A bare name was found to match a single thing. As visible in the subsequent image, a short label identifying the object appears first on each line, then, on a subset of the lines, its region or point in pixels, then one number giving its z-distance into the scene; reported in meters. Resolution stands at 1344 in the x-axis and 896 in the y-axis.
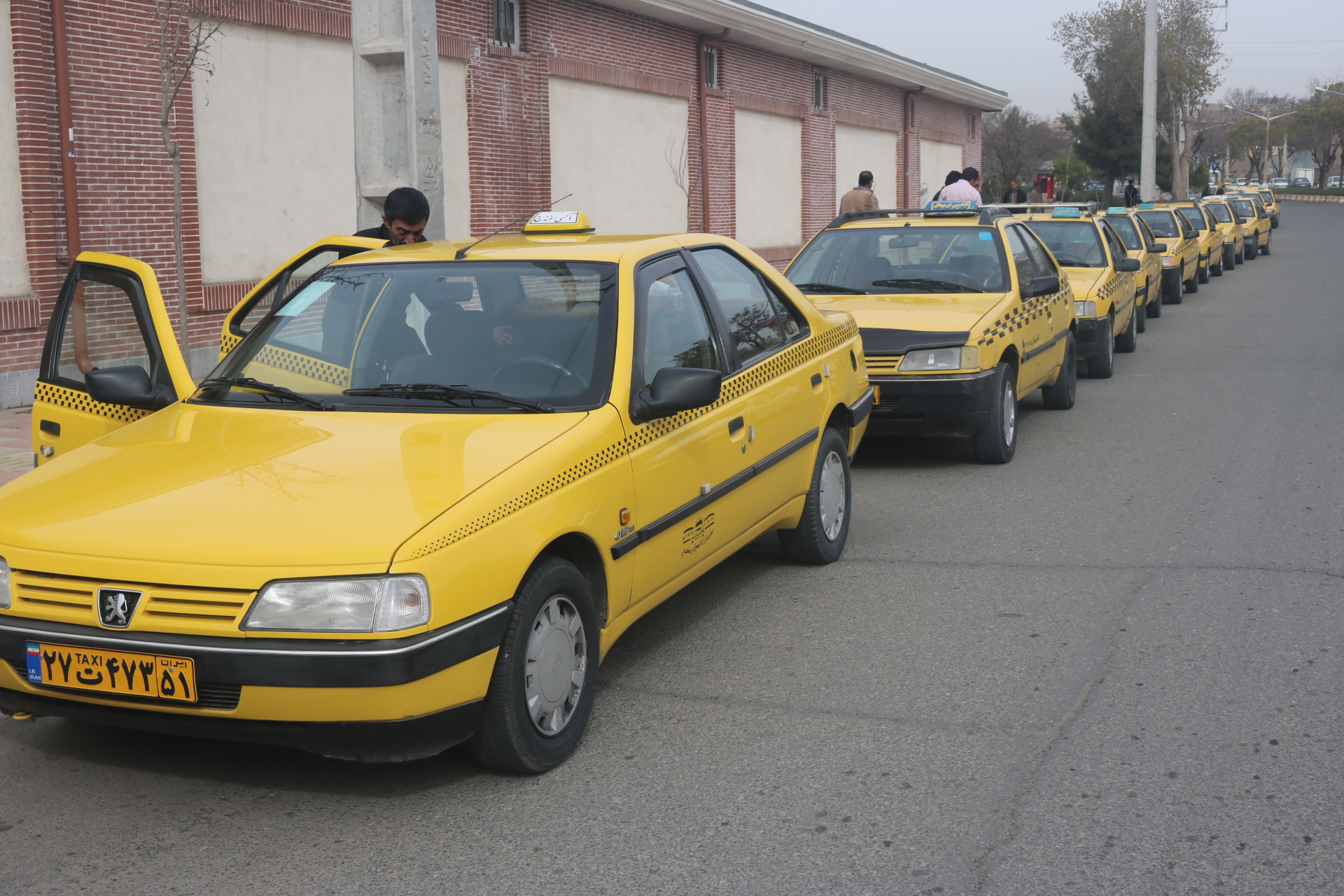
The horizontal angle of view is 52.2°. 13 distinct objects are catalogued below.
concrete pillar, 8.84
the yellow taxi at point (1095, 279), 13.12
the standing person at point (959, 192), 15.45
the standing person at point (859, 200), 16.55
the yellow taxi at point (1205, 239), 26.30
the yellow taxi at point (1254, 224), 35.09
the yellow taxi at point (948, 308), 8.58
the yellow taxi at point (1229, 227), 30.31
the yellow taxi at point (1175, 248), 21.89
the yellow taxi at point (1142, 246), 17.64
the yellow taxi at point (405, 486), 3.52
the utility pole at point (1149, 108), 31.80
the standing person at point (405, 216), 7.39
